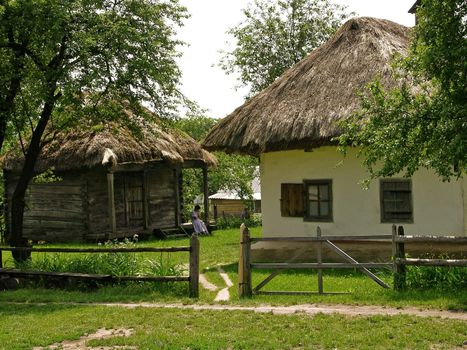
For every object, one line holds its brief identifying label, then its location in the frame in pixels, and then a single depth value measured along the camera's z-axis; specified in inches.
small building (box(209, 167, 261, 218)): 1875.0
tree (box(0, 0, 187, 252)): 475.5
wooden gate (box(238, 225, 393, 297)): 408.8
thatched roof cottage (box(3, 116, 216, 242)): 841.5
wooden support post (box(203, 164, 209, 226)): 1038.4
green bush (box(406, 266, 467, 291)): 386.6
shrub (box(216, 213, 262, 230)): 1206.9
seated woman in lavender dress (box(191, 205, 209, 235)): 961.5
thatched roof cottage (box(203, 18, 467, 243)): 544.7
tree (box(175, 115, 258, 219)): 1390.3
